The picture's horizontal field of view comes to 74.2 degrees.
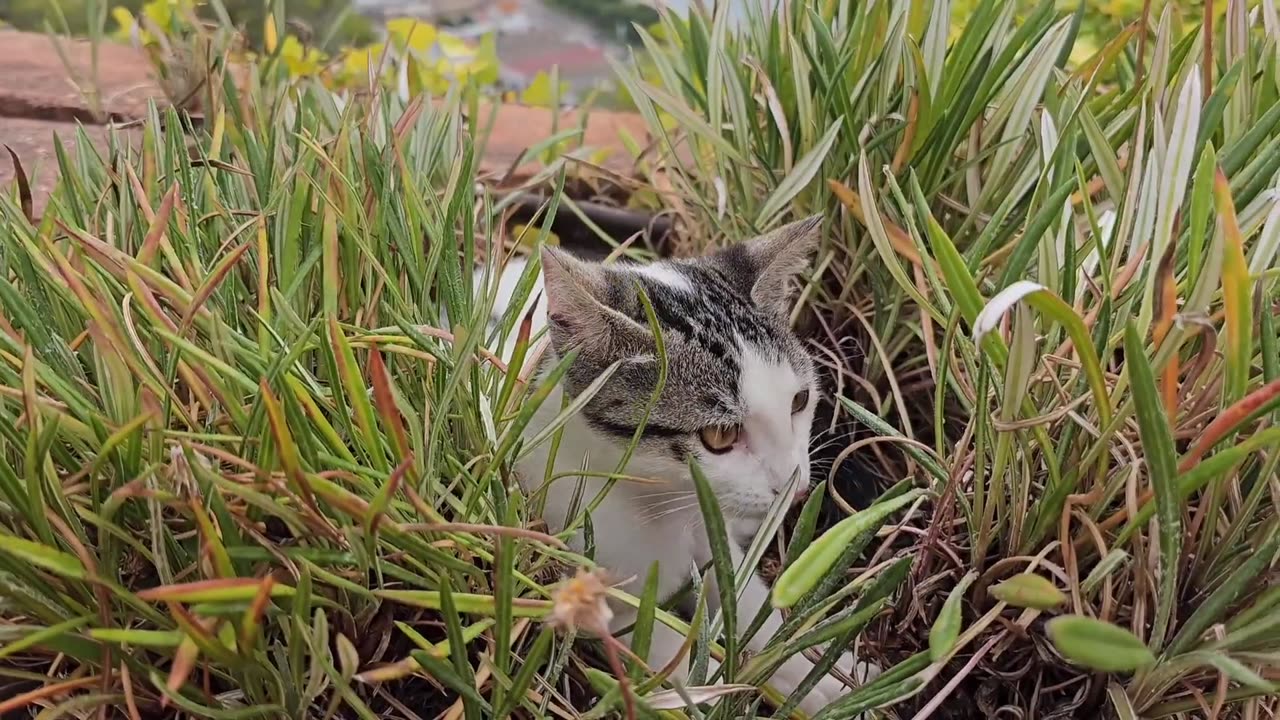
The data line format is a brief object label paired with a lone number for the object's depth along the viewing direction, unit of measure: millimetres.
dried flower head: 369
